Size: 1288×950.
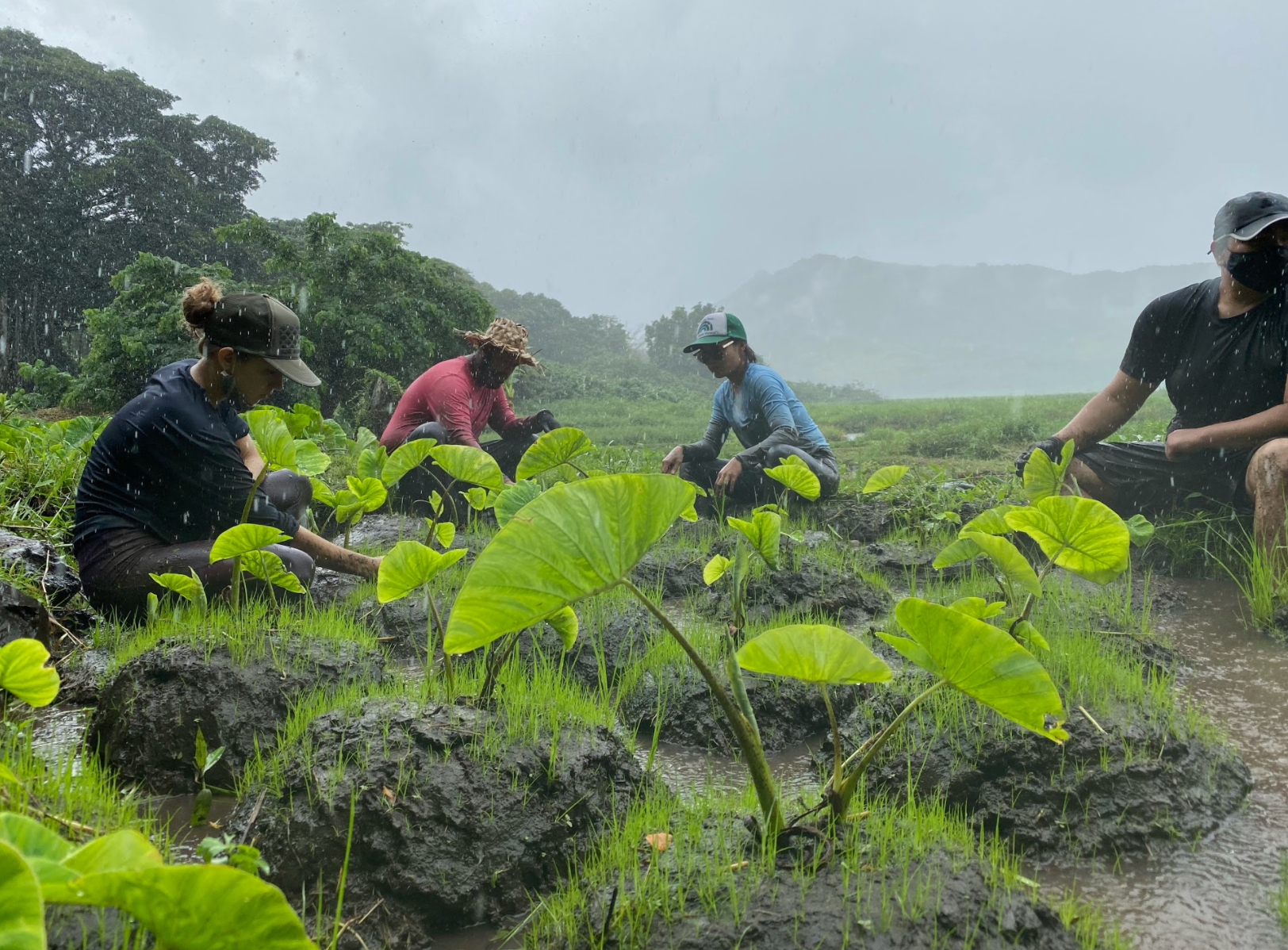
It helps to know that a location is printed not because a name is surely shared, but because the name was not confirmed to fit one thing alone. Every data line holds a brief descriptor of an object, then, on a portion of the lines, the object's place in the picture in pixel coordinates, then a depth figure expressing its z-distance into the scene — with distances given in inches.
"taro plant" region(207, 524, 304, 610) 76.7
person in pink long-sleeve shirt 183.0
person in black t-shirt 115.2
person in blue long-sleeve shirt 180.1
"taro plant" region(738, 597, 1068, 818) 43.6
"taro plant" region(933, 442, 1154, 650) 71.7
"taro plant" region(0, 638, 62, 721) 45.9
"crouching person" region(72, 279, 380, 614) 101.7
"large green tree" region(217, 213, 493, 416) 470.3
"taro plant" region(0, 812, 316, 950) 21.4
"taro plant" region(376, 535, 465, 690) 71.1
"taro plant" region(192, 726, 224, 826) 49.3
